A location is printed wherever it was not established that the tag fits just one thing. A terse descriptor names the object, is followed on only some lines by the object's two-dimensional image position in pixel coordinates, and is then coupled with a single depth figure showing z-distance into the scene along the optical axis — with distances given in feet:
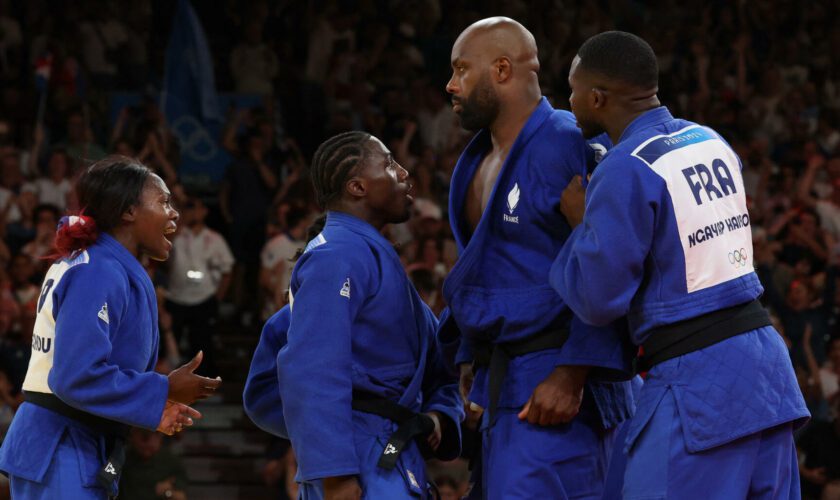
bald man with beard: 25.03
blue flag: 77.92
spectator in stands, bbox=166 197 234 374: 63.72
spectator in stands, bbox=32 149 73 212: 66.85
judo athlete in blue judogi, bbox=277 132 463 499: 25.38
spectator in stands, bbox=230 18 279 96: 83.92
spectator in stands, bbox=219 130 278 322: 71.41
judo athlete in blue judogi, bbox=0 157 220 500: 26.30
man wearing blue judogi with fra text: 22.76
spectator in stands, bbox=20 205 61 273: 60.75
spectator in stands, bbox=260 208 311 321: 63.87
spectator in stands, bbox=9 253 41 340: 59.47
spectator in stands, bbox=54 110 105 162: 70.18
